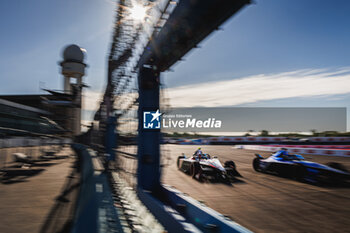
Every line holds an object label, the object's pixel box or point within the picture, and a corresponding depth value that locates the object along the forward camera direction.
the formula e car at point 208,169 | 6.90
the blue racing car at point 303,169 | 6.31
